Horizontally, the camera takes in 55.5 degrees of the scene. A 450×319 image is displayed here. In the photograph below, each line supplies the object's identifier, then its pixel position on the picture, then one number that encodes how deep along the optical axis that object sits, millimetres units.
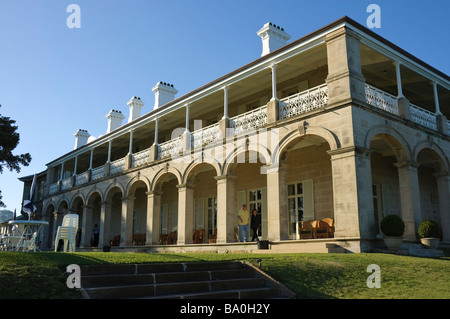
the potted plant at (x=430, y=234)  12117
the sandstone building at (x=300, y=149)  12172
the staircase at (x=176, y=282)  6062
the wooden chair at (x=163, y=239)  21520
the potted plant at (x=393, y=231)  11312
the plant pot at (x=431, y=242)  12102
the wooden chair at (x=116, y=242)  23047
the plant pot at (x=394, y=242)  11305
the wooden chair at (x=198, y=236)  18953
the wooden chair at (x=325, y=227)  13297
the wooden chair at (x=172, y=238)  19856
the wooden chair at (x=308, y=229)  13570
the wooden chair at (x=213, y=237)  16878
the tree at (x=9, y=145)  22609
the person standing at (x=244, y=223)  14562
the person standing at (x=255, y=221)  14497
